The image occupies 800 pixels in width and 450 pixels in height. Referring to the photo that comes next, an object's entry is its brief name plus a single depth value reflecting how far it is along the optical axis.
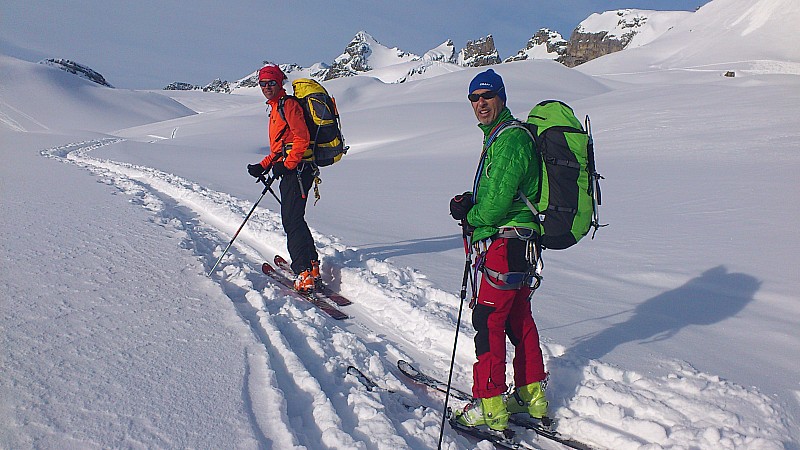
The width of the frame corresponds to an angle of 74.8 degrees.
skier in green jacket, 2.83
